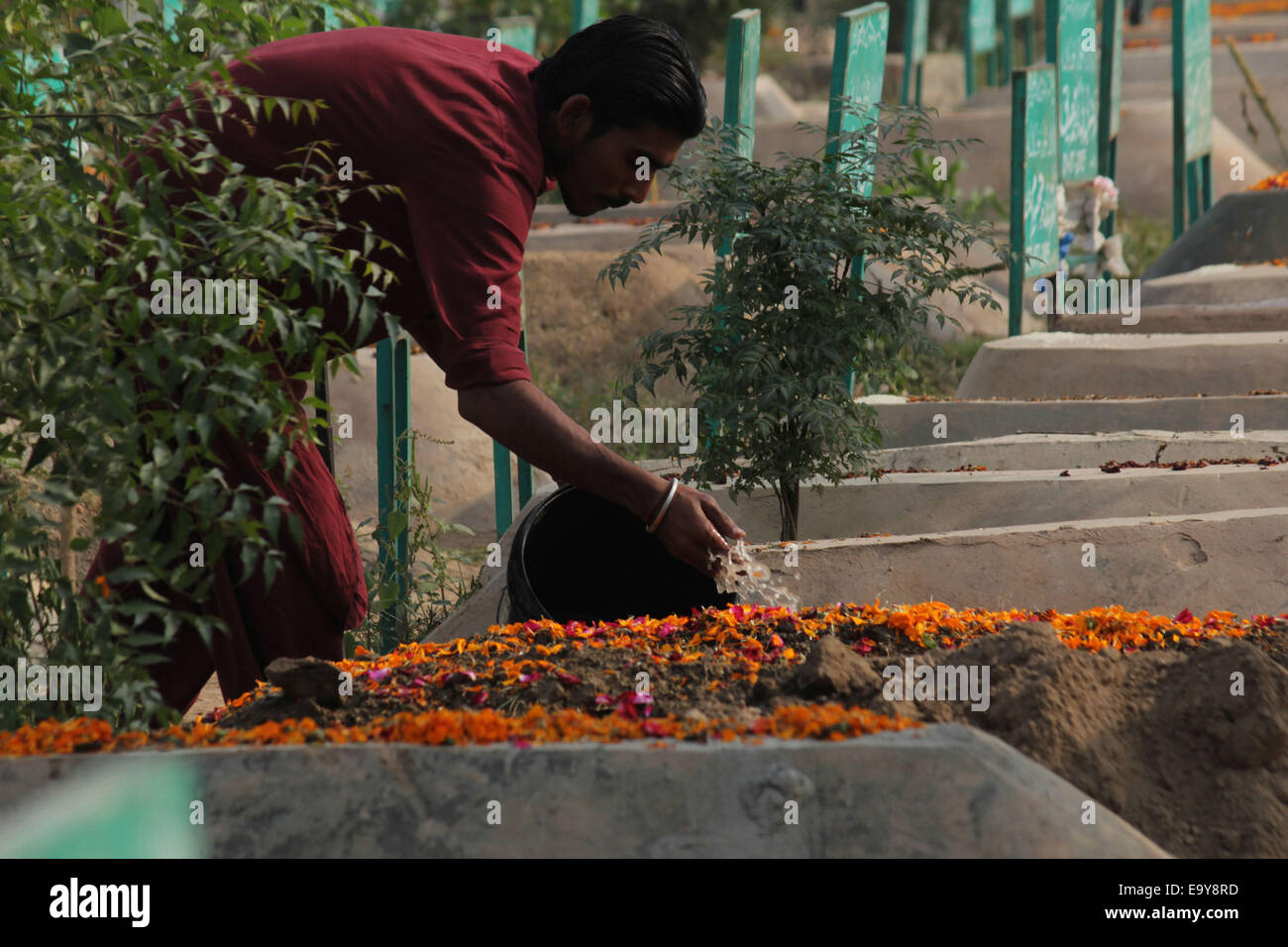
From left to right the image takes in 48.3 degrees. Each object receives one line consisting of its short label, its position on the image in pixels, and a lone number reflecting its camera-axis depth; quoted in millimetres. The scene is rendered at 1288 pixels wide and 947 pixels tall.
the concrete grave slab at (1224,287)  7527
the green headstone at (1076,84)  7816
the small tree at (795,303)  4125
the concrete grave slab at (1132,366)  5820
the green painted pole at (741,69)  5281
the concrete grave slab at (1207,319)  6555
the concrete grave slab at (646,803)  1990
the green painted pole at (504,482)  4957
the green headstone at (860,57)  5754
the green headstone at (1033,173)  6656
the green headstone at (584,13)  8461
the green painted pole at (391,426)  4418
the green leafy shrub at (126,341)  2078
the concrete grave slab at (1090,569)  3865
